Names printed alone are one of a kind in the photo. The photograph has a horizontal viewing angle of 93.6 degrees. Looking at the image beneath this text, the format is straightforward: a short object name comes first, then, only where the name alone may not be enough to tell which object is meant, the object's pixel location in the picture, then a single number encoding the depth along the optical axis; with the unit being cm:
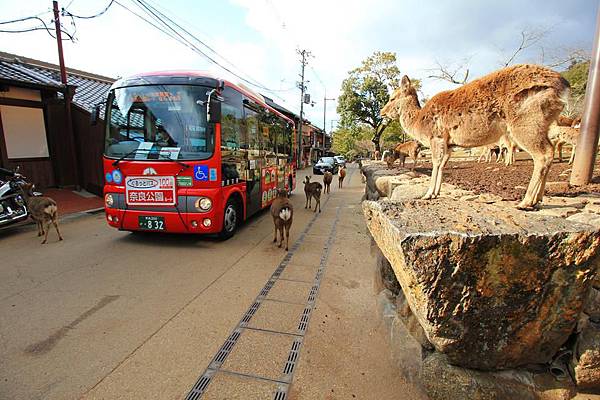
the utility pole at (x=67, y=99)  909
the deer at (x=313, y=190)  901
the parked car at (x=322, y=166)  2355
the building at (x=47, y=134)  899
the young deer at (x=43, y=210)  550
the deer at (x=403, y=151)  1178
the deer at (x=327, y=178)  1269
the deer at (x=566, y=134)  554
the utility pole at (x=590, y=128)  349
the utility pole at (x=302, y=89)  2844
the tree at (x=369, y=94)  2559
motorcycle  575
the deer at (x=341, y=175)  1539
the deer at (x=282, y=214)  528
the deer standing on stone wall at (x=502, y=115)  255
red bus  489
